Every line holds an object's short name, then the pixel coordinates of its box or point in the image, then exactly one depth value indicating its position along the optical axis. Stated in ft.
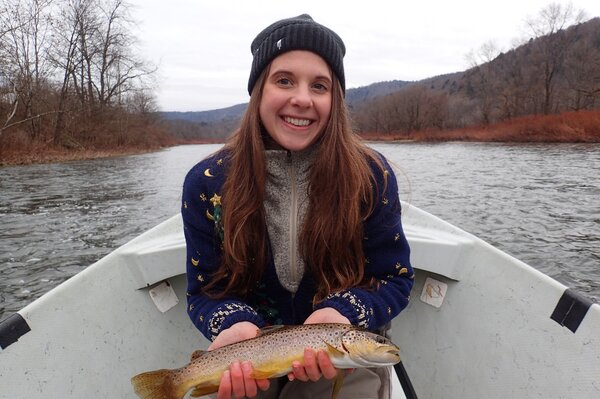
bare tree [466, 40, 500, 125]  172.14
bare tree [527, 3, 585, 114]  155.53
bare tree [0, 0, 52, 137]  69.72
